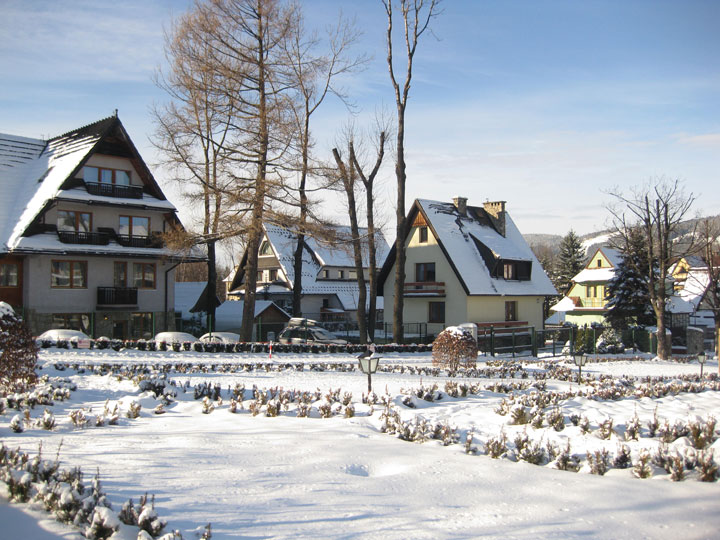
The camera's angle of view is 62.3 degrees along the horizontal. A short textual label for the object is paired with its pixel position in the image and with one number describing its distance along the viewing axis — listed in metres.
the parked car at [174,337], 23.18
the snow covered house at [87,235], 27.50
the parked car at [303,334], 28.64
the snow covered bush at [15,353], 11.57
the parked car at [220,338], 25.19
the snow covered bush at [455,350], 19.48
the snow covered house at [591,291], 53.22
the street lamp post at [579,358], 18.36
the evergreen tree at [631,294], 40.94
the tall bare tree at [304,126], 25.52
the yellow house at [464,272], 36.91
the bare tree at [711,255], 39.44
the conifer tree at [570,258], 64.62
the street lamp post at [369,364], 12.55
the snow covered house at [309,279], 46.09
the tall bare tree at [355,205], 28.81
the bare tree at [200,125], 24.28
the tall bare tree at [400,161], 27.33
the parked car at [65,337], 21.02
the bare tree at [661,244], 32.47
